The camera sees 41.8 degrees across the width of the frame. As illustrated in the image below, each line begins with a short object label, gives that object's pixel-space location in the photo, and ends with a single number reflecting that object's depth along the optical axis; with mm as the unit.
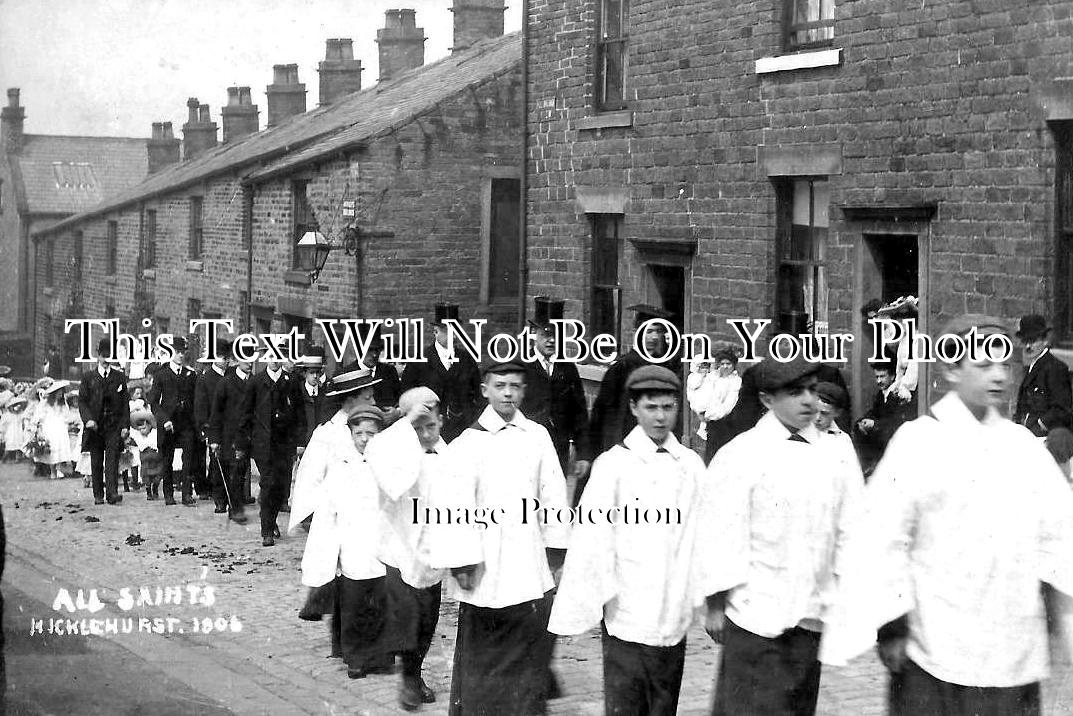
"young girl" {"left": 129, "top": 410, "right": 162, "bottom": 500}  15547
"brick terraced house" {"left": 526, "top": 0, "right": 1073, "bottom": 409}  9172
